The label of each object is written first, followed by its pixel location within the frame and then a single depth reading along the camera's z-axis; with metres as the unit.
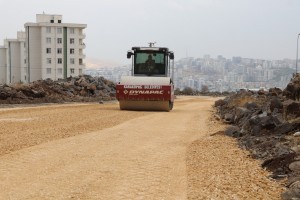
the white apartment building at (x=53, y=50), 106.75
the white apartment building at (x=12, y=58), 129.12
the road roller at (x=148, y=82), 24.98
